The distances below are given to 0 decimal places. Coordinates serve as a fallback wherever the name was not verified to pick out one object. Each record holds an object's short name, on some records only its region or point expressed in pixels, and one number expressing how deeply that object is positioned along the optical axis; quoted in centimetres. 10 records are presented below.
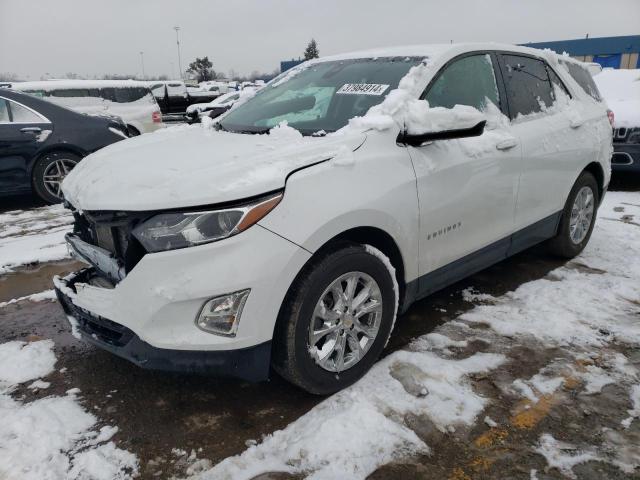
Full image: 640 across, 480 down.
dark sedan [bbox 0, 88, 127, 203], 611
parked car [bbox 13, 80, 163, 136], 1041
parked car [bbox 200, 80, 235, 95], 3087
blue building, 3347
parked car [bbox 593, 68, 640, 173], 648
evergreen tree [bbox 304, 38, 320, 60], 7307
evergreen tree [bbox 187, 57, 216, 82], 8056
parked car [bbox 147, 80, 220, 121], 2455
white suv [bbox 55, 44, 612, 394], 199
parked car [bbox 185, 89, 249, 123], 1819
